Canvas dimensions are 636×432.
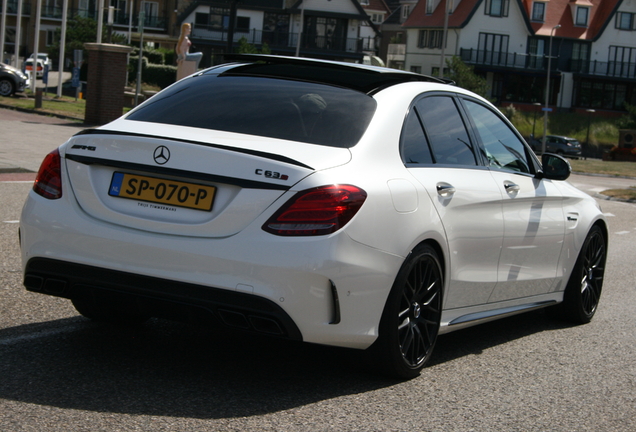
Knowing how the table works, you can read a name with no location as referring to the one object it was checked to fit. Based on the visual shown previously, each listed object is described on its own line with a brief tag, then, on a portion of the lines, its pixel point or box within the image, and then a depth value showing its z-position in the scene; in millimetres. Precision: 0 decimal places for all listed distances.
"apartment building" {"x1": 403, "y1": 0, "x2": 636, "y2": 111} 82312
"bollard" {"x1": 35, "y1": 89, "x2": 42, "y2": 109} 33628
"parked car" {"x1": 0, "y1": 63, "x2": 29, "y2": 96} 40250
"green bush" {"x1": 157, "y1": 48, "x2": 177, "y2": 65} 77688
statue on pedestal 28406
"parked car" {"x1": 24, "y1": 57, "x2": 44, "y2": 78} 66938
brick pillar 27594
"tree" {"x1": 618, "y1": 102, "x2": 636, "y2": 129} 72500
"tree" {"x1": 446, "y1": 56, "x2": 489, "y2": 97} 65000
